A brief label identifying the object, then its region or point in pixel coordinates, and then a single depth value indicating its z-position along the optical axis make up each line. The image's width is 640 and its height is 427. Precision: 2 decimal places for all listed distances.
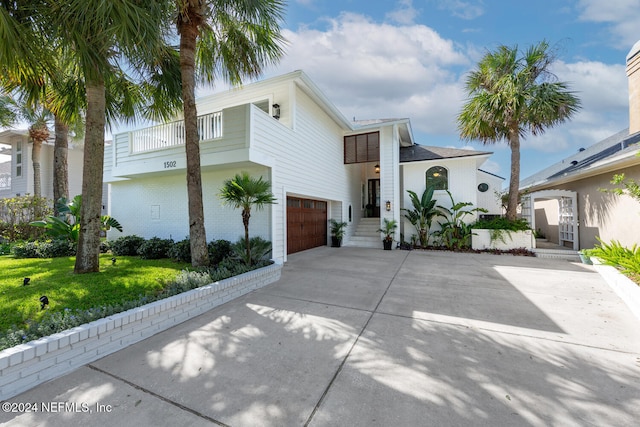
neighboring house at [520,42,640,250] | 7.13
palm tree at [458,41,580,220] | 9.50
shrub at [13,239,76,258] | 7.47
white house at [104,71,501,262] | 7.44
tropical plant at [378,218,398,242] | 11.92
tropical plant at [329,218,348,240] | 12.45
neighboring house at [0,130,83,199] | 15.77
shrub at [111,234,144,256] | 8.35
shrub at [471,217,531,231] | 10.50
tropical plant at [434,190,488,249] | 11.41
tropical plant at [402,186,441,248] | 12.06
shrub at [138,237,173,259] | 7.51
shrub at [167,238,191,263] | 6.92
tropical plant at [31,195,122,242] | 8.00
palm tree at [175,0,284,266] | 5.47
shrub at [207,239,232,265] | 6.89
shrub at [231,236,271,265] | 6.45
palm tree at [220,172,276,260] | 5.70
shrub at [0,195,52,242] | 10.48
